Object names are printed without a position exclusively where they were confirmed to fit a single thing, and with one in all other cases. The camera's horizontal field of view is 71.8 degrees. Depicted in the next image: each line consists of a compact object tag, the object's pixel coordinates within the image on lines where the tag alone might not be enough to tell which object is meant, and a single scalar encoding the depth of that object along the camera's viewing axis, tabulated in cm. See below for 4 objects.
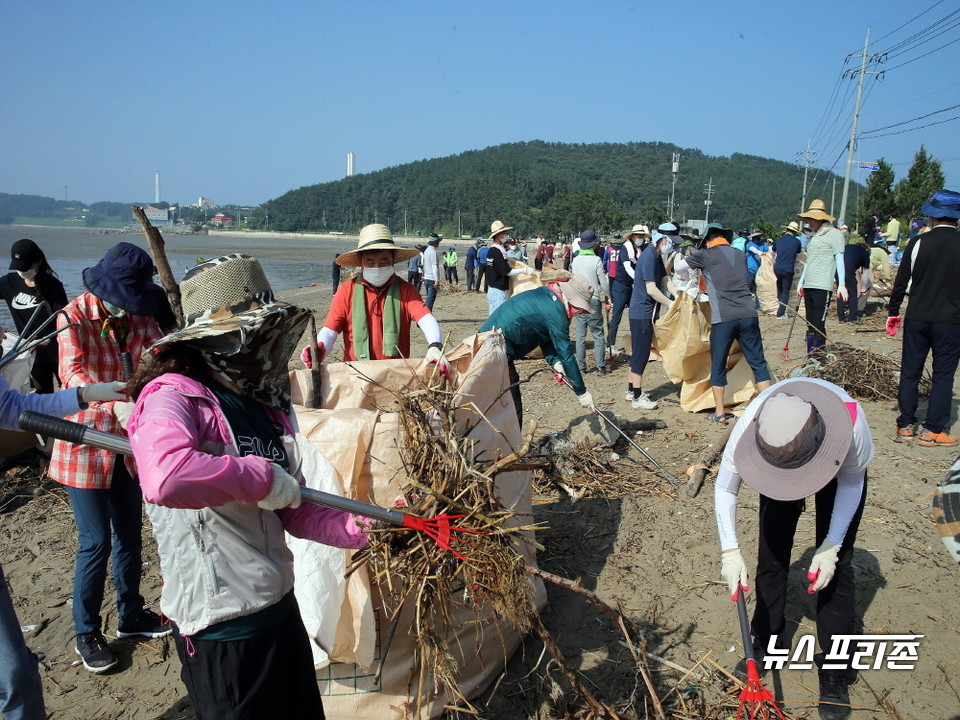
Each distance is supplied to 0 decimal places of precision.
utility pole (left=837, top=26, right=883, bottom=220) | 3234
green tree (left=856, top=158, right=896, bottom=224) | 3931
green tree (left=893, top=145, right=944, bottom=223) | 3734
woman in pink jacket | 161
